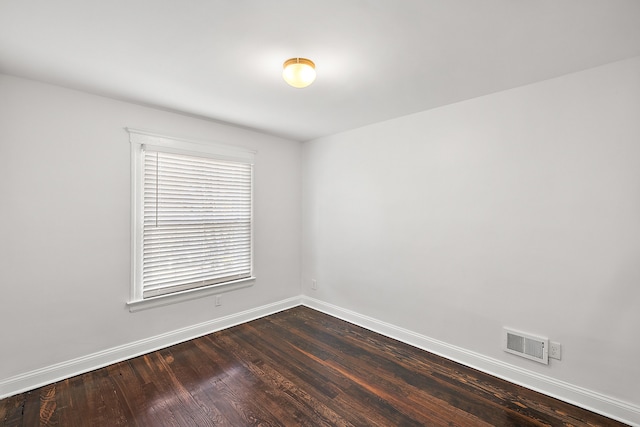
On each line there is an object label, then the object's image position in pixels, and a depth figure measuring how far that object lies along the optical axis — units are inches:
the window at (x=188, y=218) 112.7
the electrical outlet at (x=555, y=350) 87.4
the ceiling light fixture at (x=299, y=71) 77.8
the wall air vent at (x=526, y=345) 89.6
